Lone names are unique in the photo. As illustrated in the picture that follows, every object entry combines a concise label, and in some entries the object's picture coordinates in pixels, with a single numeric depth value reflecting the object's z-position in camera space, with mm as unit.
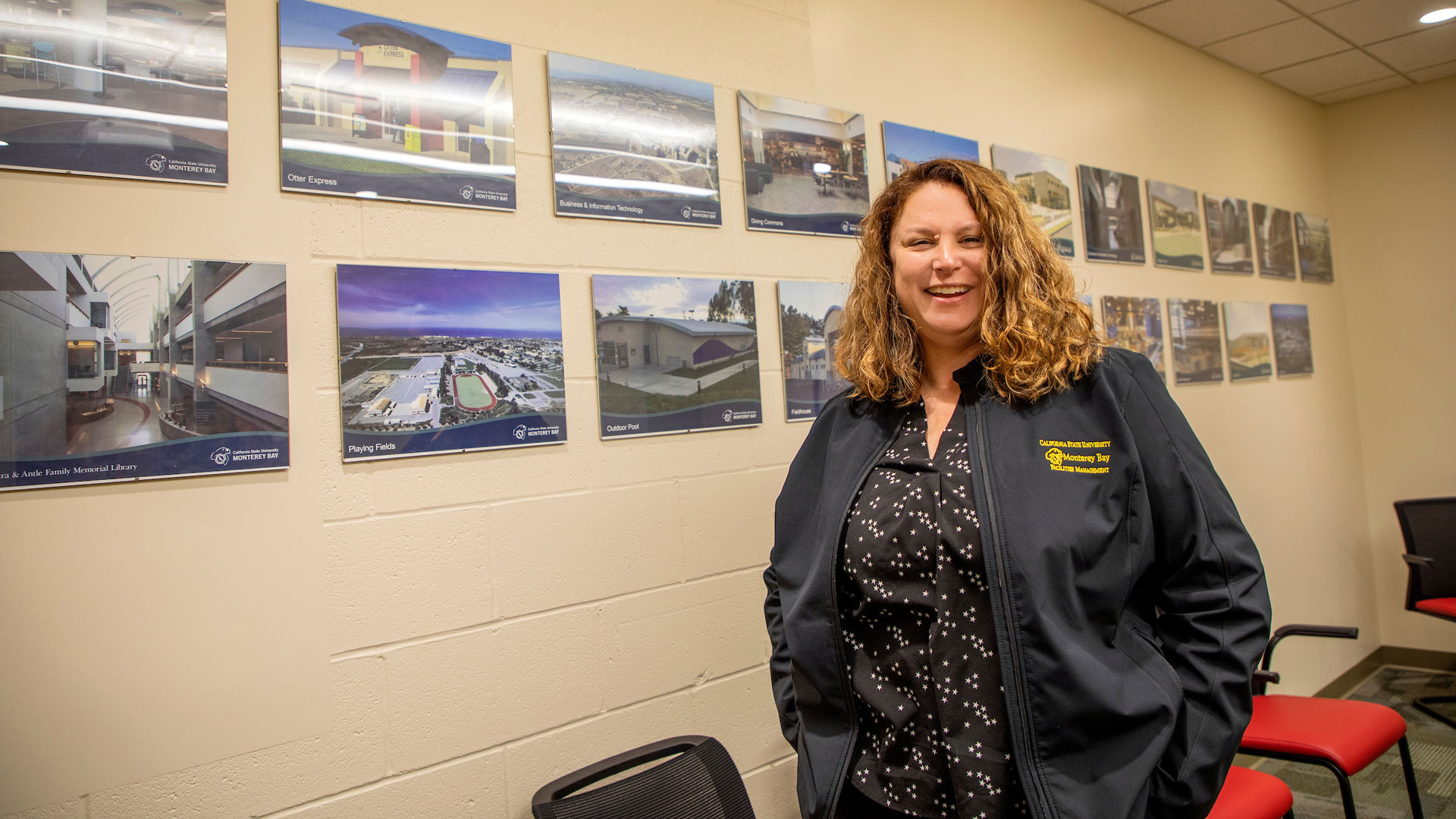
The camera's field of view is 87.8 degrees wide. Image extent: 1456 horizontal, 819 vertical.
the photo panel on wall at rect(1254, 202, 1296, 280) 3879
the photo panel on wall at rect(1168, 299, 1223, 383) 3324
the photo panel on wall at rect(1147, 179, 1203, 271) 3312
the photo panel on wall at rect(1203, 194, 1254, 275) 3602
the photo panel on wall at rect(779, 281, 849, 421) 2092
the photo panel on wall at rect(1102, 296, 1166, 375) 3035
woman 1031
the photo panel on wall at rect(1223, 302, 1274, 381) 3578
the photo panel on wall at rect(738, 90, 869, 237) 2053
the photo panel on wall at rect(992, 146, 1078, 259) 2727
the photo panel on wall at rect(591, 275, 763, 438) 1773
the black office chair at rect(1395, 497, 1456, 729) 3443
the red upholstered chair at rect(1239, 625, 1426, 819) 2066
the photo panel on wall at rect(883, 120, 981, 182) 2359
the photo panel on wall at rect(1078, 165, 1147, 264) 3004
